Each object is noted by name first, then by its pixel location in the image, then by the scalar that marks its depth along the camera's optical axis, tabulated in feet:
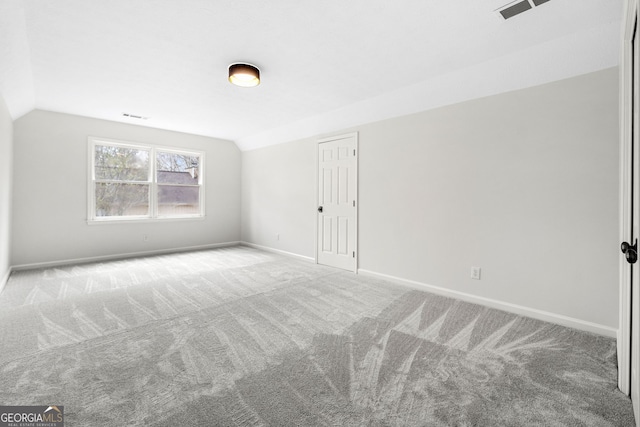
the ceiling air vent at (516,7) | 6.57
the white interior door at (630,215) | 4.73
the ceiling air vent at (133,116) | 15.49
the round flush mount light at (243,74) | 9.55
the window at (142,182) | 16.81
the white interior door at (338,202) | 14.51
